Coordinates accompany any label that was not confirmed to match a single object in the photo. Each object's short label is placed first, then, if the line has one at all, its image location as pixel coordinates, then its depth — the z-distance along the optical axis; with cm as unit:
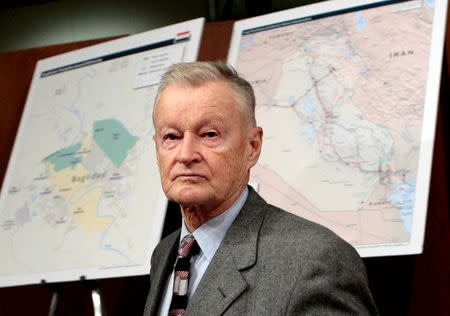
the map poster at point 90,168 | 291
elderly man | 160
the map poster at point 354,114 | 242
